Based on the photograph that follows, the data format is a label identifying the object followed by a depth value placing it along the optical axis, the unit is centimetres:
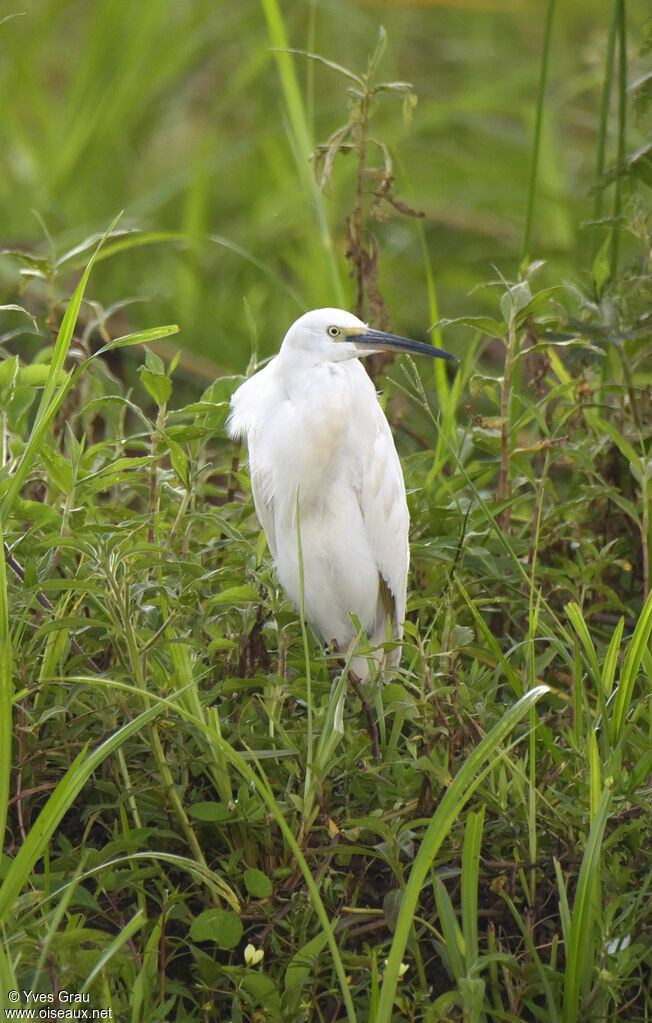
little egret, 1450
